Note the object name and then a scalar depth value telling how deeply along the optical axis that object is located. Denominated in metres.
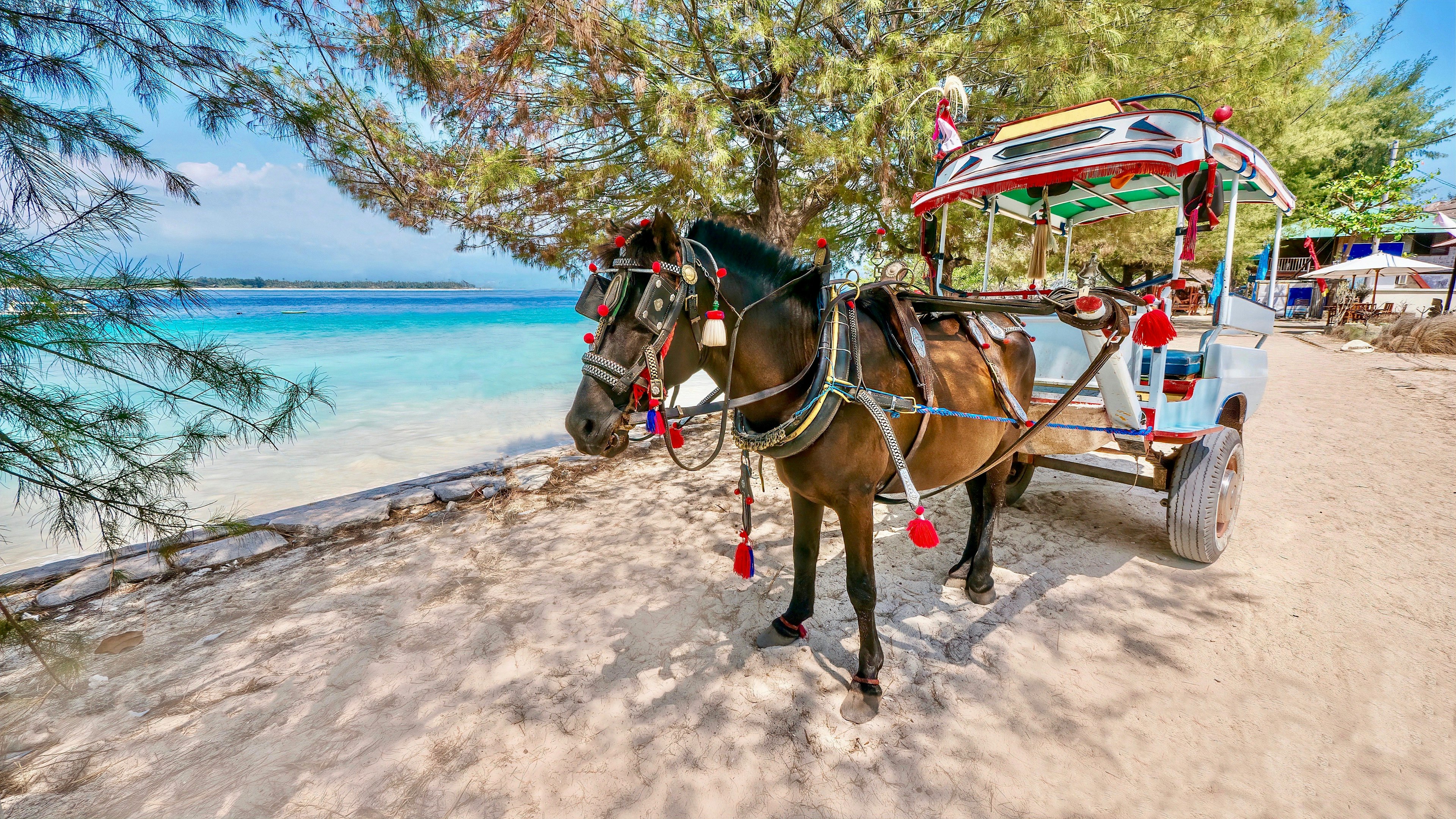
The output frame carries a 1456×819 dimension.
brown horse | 1.93
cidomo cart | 2.81
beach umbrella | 14.54
